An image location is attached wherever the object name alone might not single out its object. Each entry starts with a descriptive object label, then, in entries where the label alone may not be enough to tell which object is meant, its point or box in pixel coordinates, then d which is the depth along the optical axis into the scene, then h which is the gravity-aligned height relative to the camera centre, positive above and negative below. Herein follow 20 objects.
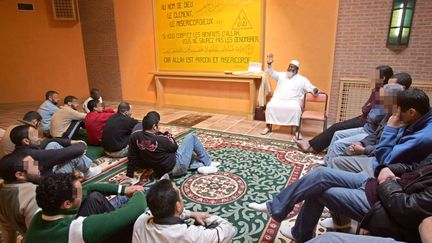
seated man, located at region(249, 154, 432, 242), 1.28 -0.79
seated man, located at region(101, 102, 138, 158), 3.30 -0.92
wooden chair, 3.87 -0.86
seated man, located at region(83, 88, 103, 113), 4.00 -0.58
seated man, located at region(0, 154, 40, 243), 1.49 -0.73
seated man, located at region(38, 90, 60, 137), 3.88 -0.77
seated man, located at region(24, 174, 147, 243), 1.17 -0.73
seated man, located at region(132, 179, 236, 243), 1.23 -0.77
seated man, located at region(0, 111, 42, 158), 2.42 -0.78
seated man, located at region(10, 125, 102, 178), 2.21 -0.87
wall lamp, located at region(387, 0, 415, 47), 3.71 +0.42
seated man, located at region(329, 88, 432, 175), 1.61 -0.47
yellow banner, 4.91 +0.38
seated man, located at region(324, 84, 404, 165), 2.62 -0.82
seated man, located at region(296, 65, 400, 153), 2.87 -0.80
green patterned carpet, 2.15 -1.26
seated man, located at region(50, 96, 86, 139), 3.64 -0.86
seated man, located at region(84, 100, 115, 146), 3.64 -0.86
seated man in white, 4.10 -0.67
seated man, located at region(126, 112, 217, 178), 2.66 -0.99
